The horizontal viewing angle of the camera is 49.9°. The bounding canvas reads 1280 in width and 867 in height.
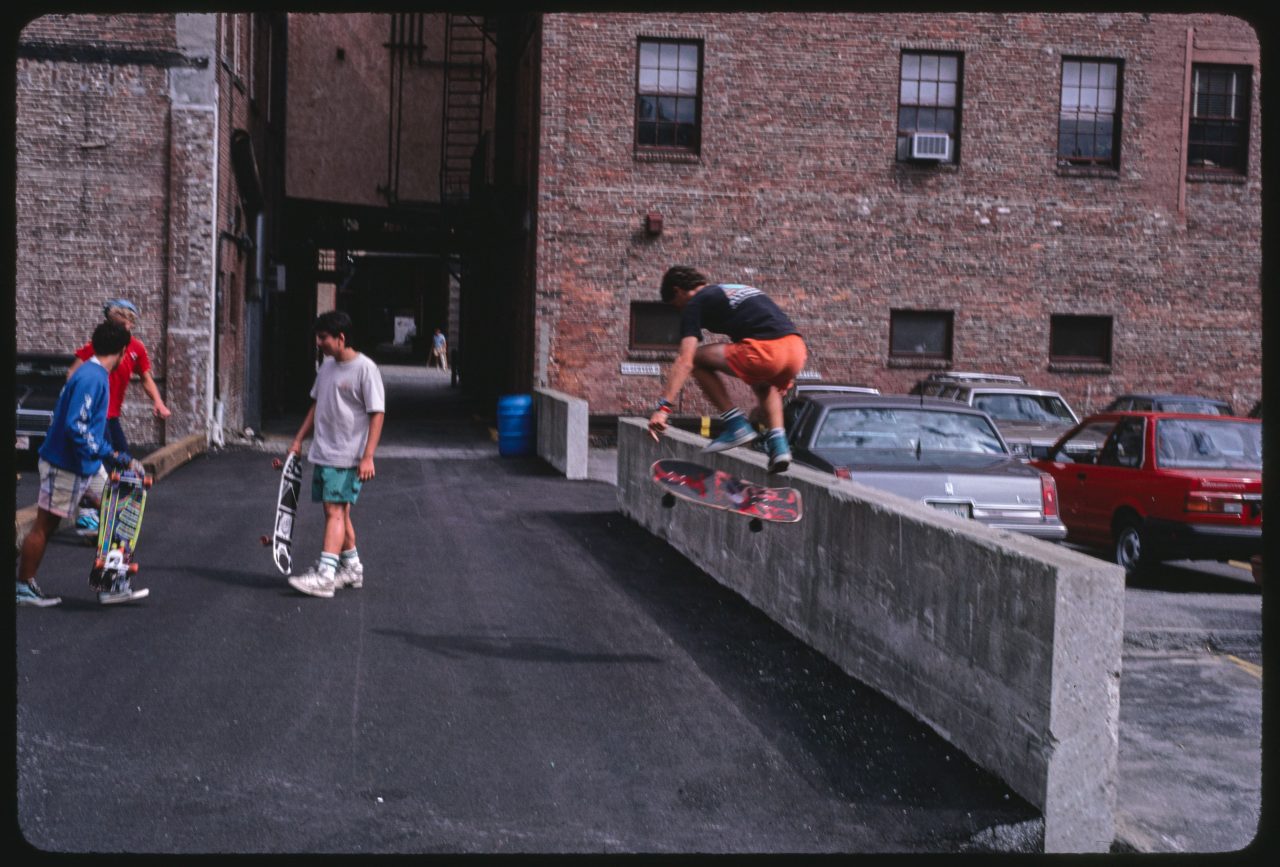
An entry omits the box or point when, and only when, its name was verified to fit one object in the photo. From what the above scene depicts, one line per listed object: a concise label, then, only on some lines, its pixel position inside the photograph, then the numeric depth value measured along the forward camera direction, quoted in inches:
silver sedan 459.2
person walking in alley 2375.2
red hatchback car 501.7
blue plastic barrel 923.4
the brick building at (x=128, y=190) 867.4
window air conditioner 1040.8
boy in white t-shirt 396.5
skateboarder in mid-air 341.1
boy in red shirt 436.8
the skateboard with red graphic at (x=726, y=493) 365.1
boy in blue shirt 369.7
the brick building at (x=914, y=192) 1034.7
